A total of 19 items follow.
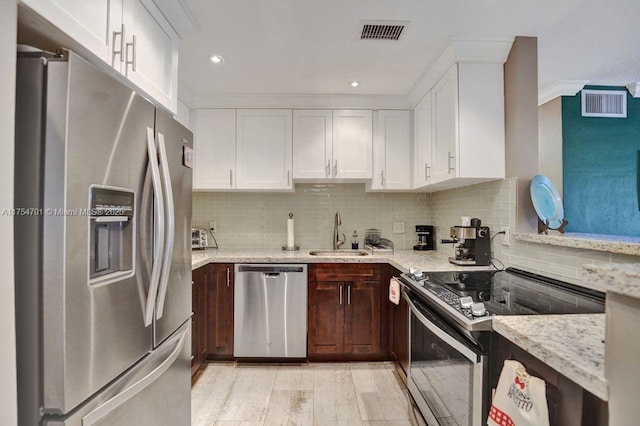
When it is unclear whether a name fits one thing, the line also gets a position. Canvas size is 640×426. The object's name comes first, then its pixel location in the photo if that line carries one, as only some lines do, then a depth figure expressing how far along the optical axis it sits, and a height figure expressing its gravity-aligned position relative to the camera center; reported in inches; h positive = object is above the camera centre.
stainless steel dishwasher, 98.9 -31.7
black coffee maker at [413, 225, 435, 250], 121.5 -8.0
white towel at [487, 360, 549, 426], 30.3 -19.3
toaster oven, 113.0 -8.1
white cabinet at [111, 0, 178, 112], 47.6 +30.2
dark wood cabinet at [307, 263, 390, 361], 99.2 -30.8
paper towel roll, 119.9 -7.6
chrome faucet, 122.6 -8.2
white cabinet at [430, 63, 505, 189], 78.1 +24.9
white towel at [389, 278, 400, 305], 80.3 -19.9
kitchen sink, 112.5 -13.6
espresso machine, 80.9 -7.7
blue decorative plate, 68.4 +3.7
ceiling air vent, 68.1 +43.6
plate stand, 70.3 -2.2
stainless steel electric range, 42.3 -17.1
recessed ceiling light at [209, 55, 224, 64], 83.2 +44.0
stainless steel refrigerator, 30.3 -3.3
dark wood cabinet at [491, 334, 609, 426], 26.9 -17.1
